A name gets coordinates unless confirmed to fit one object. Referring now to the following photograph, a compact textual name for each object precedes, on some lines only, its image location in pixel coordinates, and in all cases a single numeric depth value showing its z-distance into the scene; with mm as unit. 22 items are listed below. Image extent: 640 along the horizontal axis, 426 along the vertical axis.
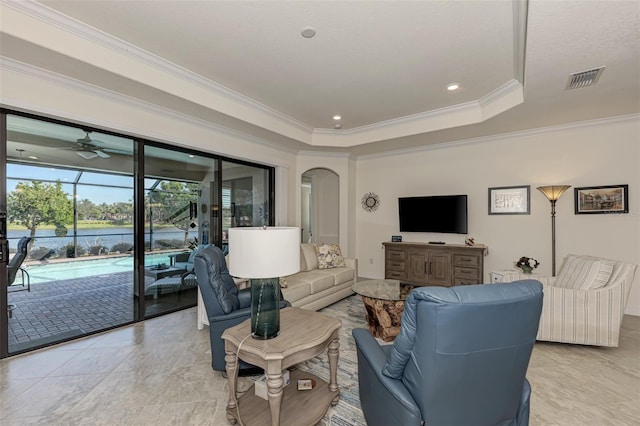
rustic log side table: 3062
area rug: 1892
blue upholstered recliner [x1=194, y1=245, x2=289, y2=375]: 2318
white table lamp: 1599
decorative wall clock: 6125
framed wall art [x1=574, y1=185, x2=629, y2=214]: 3938
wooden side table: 1561
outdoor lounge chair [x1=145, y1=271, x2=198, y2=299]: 3931
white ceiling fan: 3291
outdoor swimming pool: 3084
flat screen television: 5048
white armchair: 2701
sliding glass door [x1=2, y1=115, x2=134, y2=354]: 2838
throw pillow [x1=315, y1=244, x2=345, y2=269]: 4715
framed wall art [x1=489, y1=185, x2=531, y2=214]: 4582
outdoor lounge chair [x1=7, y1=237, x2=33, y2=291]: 2773
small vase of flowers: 3865
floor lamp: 4121
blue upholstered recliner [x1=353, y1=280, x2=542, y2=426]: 1203
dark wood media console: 4637
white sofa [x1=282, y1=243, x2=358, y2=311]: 3648
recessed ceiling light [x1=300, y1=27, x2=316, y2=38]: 2475
